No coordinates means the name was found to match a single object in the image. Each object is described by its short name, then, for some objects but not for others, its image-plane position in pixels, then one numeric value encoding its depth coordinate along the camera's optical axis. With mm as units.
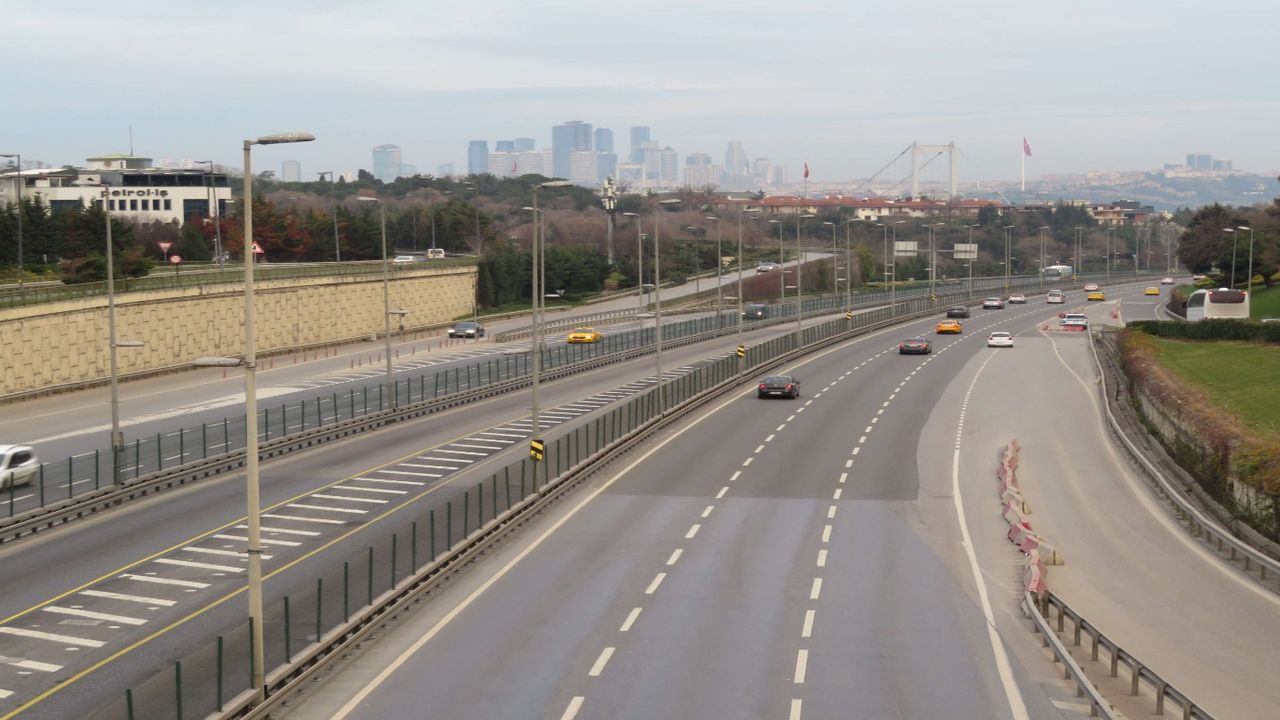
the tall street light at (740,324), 68062
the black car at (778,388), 61844
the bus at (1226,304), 88125
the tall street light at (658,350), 53406
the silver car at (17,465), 37875
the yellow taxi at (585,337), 90350
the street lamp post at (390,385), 53938
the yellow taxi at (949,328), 97812
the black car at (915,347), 82312
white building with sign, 135250
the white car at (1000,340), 85938
